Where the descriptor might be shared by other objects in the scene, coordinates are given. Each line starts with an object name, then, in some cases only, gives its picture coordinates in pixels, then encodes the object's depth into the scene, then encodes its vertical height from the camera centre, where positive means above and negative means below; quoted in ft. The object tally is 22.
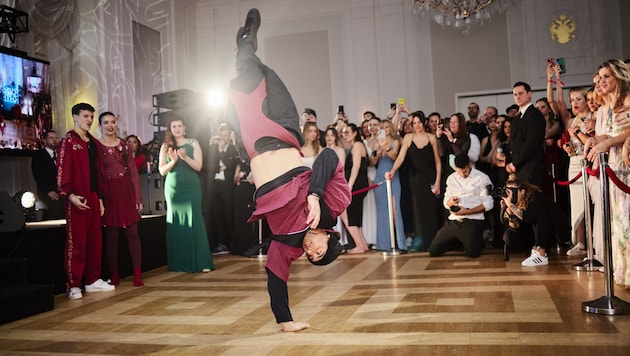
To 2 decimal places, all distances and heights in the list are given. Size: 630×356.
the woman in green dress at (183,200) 18.19 -0.44
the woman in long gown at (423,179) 20.63 -0.24
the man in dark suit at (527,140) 16.92 +0.73
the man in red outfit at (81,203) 15.17 -0.31
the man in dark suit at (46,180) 23.34 +0.53
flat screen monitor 24.48 +3.99
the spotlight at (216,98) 35.79 +5.24
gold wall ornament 32.40 +7.31
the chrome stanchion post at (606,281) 10.16 -2.07
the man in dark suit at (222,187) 22.67 -0.16
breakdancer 9.46 +0.22
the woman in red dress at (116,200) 16.49 -0.30
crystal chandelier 24.77 +6.83
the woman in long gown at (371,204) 22.13 -1.08
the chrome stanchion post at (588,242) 14.42 -1.96
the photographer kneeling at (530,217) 16.33 -1.46
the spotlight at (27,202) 21.17 -0.28
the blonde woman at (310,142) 20.54 +1.24
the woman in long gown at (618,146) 11.65 +0.30
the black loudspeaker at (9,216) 14.03 -0.47
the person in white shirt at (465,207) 18.22 -1.17
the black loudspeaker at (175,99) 29.94 +4.37
